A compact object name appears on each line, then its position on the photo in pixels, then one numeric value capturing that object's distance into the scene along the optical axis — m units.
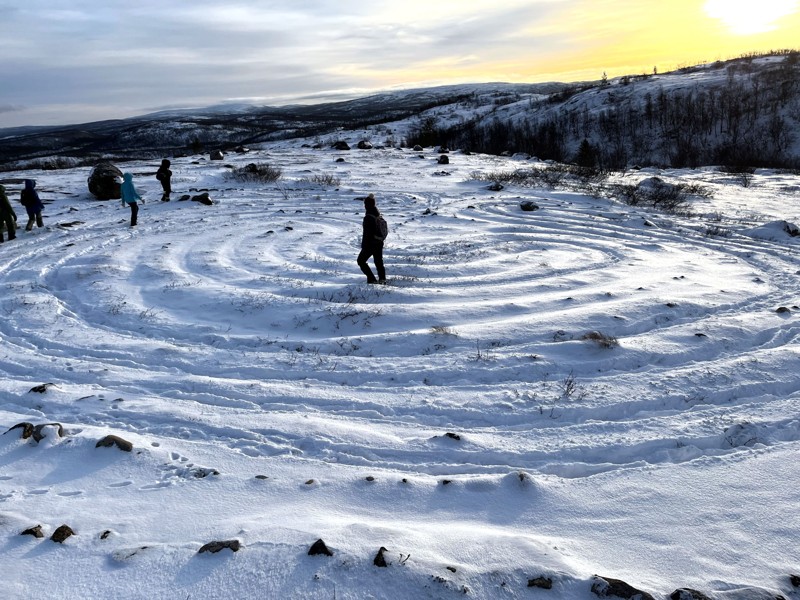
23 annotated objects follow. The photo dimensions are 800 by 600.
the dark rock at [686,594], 3.40
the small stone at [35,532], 4.00
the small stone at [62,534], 3.96
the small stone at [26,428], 5.38
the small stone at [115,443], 5.21
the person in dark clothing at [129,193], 15.98
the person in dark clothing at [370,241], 9.54
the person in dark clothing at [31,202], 15.48
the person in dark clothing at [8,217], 14.72
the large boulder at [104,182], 20.83
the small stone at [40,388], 6.40
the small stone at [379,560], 3.64
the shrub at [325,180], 21.75
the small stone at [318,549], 3.75
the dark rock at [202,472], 4.88
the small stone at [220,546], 3.83
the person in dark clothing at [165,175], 18.98
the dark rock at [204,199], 18.98
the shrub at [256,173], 22.91
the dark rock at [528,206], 16.88
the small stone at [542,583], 3.50
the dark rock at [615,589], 3.40
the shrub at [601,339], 7.34
